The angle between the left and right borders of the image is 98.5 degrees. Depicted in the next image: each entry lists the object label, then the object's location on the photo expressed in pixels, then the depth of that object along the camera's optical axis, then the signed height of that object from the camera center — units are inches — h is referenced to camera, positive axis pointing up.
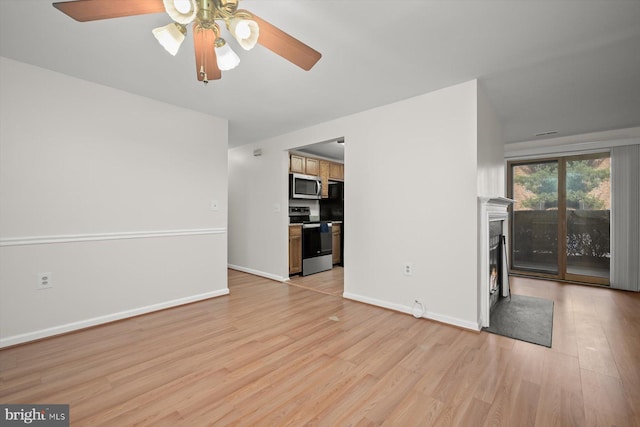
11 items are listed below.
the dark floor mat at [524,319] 99.4 -43.4
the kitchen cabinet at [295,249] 183.8 -24.3
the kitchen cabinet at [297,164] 188.4 +34.6
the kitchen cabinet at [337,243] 221.1 -24.2
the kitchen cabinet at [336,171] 224.4 +35.0
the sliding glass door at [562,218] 174.2 -2.2
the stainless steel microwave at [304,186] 189.6 +19.3
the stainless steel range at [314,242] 192.4 -21.1
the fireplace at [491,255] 106.0 -18.3
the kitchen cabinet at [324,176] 214.1 +29.4
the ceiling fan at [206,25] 50.8 +38.1
